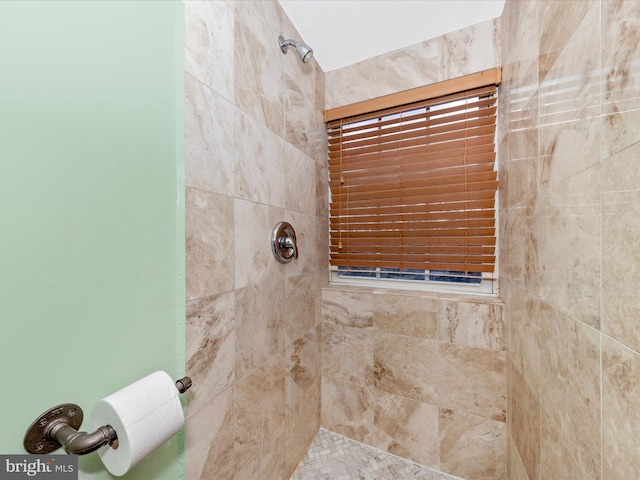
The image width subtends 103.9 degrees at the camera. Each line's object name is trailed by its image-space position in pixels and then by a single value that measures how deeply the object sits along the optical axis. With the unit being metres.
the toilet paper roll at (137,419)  0.47
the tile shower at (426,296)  0.48
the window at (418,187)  1.29
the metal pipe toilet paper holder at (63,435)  0.42
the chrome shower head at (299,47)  1.14
